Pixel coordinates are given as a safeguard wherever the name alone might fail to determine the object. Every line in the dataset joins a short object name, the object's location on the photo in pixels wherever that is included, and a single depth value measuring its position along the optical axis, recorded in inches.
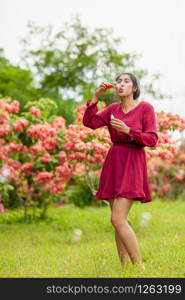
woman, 158.9
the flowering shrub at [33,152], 324.2
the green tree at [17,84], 805.2
